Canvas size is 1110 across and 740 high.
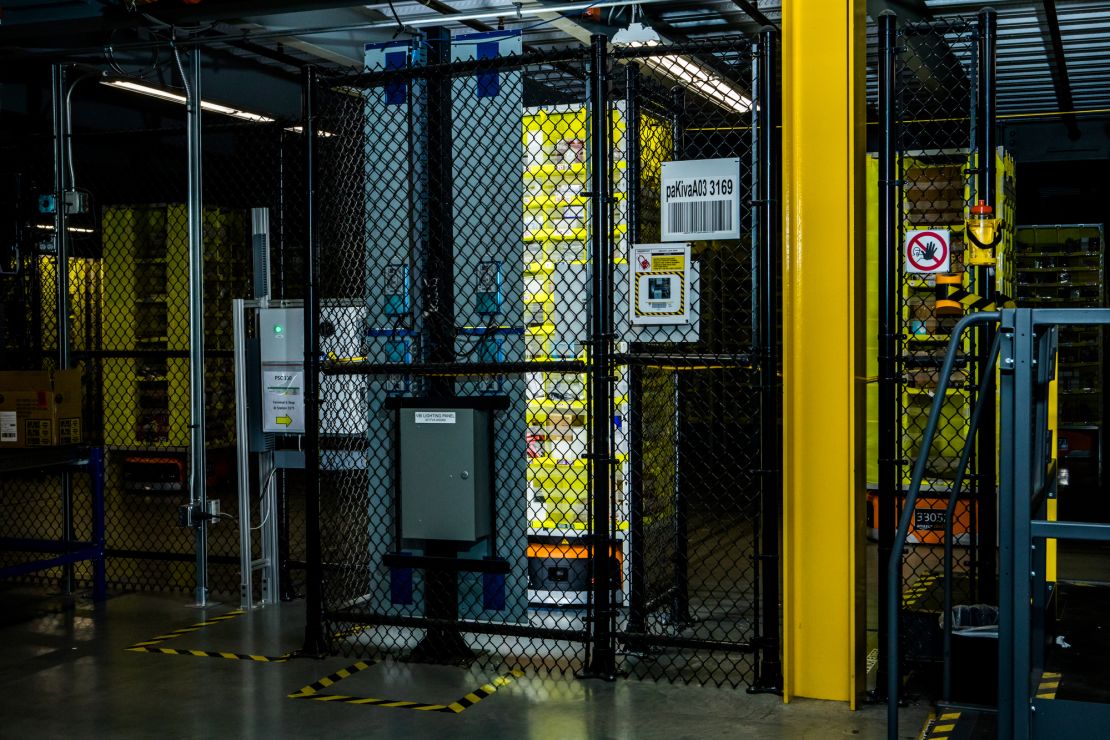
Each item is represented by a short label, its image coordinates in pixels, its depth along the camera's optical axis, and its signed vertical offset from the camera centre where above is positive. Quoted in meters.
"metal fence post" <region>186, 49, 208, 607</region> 8.47 +0.13
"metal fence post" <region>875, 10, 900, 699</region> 6.08 +0.34
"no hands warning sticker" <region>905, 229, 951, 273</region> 7.32 +0.64
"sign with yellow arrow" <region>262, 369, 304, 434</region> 8.23 -0.28
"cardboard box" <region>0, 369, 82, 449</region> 8.53 -0.33
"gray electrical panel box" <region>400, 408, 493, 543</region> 6.76 -0.66
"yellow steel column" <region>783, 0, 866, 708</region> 5.92 +0.04
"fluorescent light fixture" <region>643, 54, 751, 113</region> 12.10 +3.10
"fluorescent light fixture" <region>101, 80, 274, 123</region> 12.26 +2.98
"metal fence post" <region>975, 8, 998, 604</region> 6.33 +0.11
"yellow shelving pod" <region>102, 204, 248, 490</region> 14.38 +0.62
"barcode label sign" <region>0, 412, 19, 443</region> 8.59 -0.47
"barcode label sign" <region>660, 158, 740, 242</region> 6.29 +0.83
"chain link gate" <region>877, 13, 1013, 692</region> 6.11 -0.01
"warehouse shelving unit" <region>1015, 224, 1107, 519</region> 14.06 +0.60
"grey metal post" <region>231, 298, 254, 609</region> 8.30 -0.66
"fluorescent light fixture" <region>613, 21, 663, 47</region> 9.27 +2.51
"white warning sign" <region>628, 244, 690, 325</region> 6.38 +0.39
